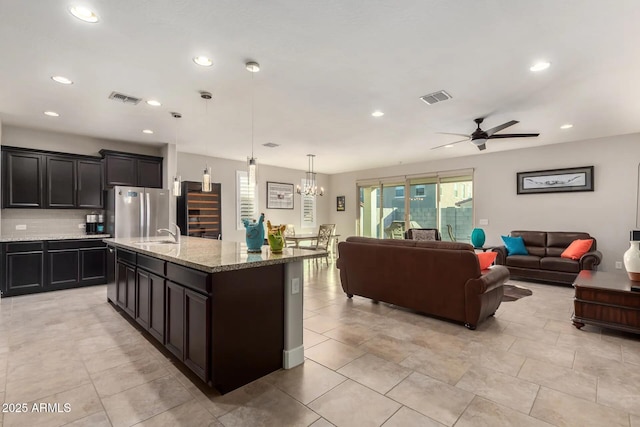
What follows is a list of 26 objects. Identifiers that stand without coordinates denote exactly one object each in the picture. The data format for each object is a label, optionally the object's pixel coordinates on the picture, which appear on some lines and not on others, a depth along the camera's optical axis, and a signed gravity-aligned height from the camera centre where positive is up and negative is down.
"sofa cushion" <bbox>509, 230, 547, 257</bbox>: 6.17 -0.56
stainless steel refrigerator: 5.36 +0.06
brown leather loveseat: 5.30 -0.82
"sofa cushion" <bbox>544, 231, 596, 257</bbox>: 5.88 -0.50
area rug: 4.77 -1.28
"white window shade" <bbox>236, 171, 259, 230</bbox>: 7.93 +0.37
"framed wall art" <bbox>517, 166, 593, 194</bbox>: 5.95 +0.68
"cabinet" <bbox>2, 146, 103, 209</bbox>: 4.84 +0.58
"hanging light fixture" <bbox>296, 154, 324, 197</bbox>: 7.46 +1.04
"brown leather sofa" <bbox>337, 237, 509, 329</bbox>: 3.36 -0.76
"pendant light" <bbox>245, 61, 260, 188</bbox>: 2.95 +0.53
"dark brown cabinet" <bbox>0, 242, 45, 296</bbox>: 4.62 -0.82
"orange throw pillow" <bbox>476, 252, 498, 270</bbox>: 3.62 -0.53
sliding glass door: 7.71 +0.22
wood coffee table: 3.10 -0.94
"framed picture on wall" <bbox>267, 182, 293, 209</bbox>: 8.70 +0.55
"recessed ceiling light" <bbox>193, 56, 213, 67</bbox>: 2.83 +1.42
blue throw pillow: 6.22 -0.64
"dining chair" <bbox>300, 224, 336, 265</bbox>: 7.70 -0.54
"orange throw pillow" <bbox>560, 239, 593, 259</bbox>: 5.45 -0.62
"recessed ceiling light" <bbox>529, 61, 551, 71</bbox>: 2.93 +1.42
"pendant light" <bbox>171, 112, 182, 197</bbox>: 3.92 +0.36
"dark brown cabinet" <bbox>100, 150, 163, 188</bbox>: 5.51 +0.84
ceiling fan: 4.50 +1.16
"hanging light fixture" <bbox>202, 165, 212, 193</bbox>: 3.58 +0.40
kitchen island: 2.15 -0.73
